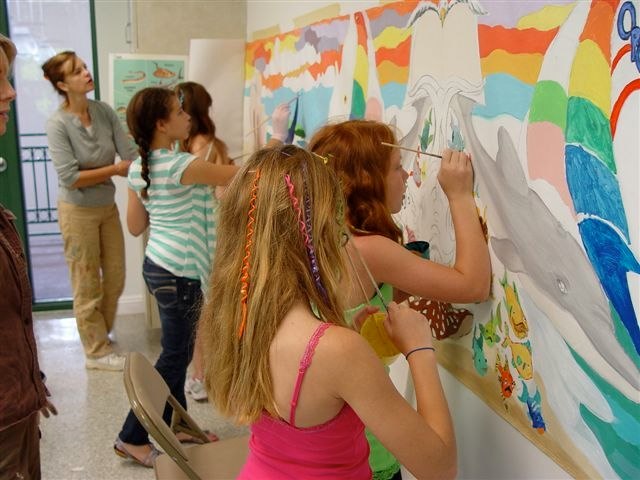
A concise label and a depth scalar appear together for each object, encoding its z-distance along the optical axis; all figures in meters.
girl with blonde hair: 1.08
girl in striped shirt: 2.42
